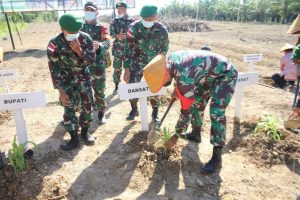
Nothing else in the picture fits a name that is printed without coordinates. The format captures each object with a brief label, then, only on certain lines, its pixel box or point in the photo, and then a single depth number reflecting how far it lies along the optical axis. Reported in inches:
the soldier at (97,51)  182.9
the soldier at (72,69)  142.3
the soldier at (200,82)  114.0
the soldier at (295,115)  142.5
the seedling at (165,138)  147.3
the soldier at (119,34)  258.8
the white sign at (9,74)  224.7
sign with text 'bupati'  138.9
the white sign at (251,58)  202.7
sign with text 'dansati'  159.5
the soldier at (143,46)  188.1
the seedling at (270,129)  168.9
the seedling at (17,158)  133.5
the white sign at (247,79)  183.7
